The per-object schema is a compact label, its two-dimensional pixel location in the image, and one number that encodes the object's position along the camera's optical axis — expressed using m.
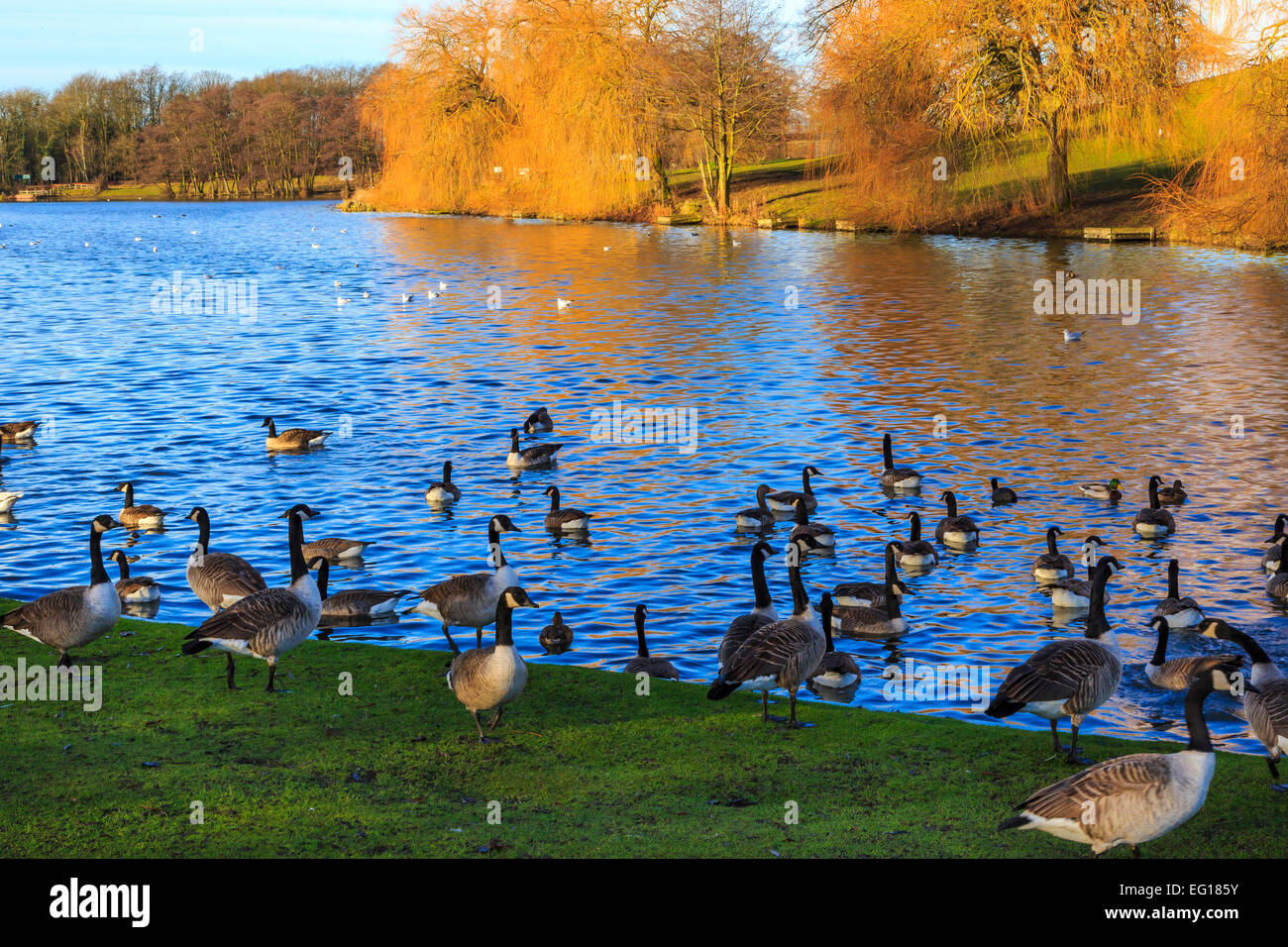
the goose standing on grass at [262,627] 12.74
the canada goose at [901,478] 24.84
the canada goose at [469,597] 15.62
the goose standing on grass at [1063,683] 11.62
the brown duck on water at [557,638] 16.50
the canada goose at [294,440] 29.02
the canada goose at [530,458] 27.50
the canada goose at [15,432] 29.95
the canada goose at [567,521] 22.31
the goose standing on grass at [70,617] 13.37
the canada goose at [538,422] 30.91
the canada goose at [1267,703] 11.45
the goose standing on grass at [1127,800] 8.80
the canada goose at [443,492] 24.47
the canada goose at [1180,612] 16.56
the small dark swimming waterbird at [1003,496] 23.62
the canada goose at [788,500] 22.78
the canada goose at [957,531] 21.08
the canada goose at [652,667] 15.07
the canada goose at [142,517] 22.70
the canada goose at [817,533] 20.76
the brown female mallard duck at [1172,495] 23.22
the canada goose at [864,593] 17.81
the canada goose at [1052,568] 19.09
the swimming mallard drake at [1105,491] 23.72
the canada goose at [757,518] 22.23
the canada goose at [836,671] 14.92
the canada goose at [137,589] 18.09
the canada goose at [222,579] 16.08
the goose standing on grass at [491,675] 11.38
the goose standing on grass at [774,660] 12.35
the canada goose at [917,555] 20.06
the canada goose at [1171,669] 14.45
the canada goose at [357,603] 17.44
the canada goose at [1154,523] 21.23
